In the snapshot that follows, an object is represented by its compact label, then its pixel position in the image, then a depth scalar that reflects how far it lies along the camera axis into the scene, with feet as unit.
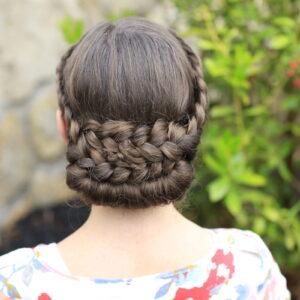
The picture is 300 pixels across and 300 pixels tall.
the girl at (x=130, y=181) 3.33
